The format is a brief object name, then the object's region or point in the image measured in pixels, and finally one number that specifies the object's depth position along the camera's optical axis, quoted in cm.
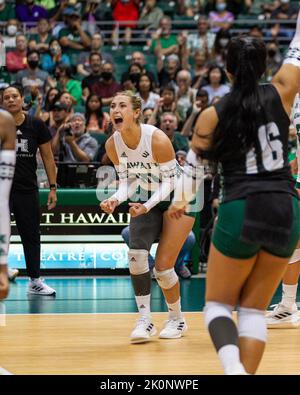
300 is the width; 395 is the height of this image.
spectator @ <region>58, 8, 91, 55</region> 1694
